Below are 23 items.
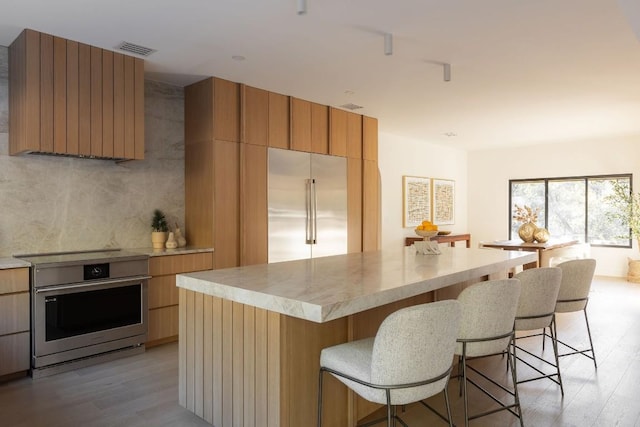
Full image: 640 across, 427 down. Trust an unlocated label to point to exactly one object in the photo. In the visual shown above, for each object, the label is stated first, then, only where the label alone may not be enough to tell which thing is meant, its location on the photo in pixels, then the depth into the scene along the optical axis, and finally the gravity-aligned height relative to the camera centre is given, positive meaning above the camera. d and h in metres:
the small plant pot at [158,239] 4.34 -0.29
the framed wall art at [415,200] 7.95 +0.20
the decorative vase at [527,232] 5.82 -0.29
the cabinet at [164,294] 3.91 -0.77
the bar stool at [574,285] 3.13 -0.54
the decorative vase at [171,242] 4.32 -0.32
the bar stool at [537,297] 2.63 -0.53
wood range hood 3.33 +0.92
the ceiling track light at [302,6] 2.52 +1.19
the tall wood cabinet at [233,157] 4.39 +0.56
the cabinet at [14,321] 3.09 -0.80
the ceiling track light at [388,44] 3.32 +1.28
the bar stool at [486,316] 2.16 -0.53
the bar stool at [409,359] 1.68 -0.59
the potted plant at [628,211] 7.31 -0.01
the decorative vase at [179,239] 4.45 -0.29
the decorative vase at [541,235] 5.75 -0.33
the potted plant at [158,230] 4.35 -0.20
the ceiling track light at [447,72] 3.98 +1.28
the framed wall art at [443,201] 8.77 +0.20
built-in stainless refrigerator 4.92 +0.07
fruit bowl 3.61 -0.19
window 8.02 +0.09
